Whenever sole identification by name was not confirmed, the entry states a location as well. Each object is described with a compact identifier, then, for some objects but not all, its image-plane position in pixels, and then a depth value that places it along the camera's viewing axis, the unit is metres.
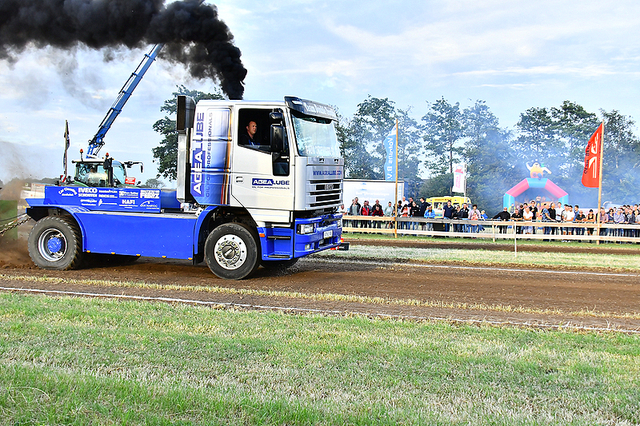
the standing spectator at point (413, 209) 25.86
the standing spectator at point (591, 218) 24.26
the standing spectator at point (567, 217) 23.96
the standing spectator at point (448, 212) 25.42
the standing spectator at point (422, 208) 26.34
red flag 23.11
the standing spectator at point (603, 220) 23.20
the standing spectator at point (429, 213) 25.98
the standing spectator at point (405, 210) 25.70
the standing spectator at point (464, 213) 25.53
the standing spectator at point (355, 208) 26.70
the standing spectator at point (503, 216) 24.21
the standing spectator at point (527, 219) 24.14
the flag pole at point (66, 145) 19.24
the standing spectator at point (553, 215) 24.29
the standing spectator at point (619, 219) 23.67
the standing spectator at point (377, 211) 26.29
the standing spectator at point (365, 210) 26.73
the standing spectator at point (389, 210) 29.91
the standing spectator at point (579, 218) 24.16
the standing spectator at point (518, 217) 24.22
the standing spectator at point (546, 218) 24.31
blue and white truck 10.45
